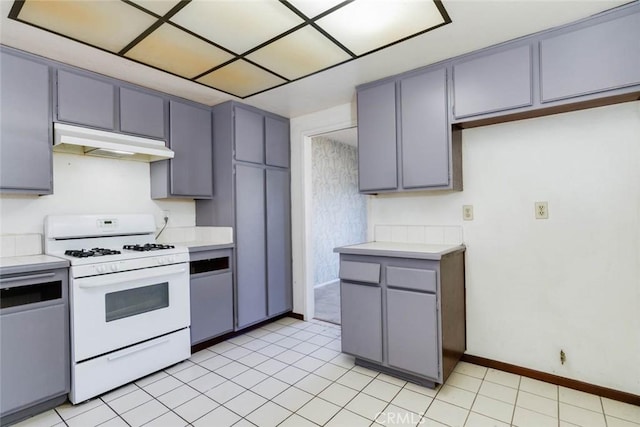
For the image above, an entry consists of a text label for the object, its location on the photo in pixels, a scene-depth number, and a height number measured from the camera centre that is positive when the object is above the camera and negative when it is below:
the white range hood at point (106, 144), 2.22 +0.56
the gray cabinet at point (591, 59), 1.76 +0.89
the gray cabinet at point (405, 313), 2.11 -0.72
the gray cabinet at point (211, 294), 2.73 -0.70
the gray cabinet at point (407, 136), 2.37 +0.61
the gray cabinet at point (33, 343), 1.79 -0.73
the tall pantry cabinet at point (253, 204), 3.12 +0.13
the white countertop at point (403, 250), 2.11 -0.26
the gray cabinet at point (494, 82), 2.06 +0.89
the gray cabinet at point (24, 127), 2.02 +0.62
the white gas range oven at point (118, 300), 2.02 -0.58
